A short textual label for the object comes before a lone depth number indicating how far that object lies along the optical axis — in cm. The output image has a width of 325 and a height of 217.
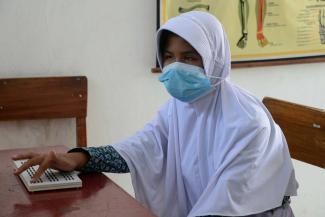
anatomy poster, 242
